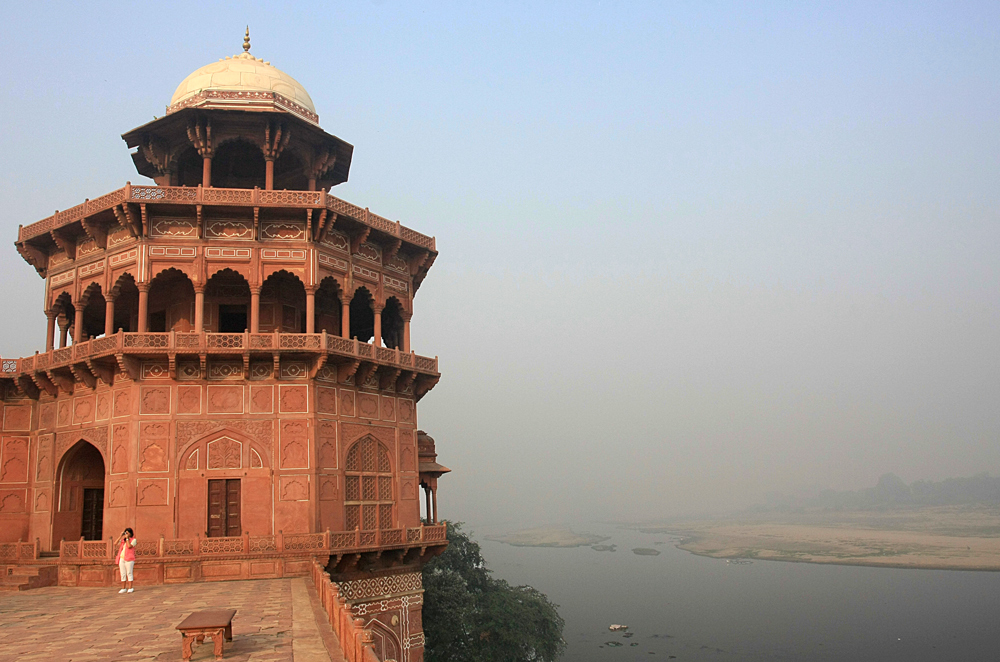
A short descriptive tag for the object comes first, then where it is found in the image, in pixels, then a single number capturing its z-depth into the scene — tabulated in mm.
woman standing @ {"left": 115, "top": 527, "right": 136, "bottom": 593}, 14281
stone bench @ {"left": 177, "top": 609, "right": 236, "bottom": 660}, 8156
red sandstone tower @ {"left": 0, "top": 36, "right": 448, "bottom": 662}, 17266
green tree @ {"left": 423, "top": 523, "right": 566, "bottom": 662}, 27797
